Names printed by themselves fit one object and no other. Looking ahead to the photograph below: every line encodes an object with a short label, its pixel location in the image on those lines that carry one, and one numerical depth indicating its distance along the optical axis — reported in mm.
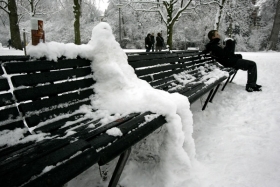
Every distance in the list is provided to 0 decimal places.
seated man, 5051
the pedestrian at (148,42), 14600
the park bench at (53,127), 1049
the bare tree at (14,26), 12203
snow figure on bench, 1895
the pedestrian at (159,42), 14039
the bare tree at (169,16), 12258
